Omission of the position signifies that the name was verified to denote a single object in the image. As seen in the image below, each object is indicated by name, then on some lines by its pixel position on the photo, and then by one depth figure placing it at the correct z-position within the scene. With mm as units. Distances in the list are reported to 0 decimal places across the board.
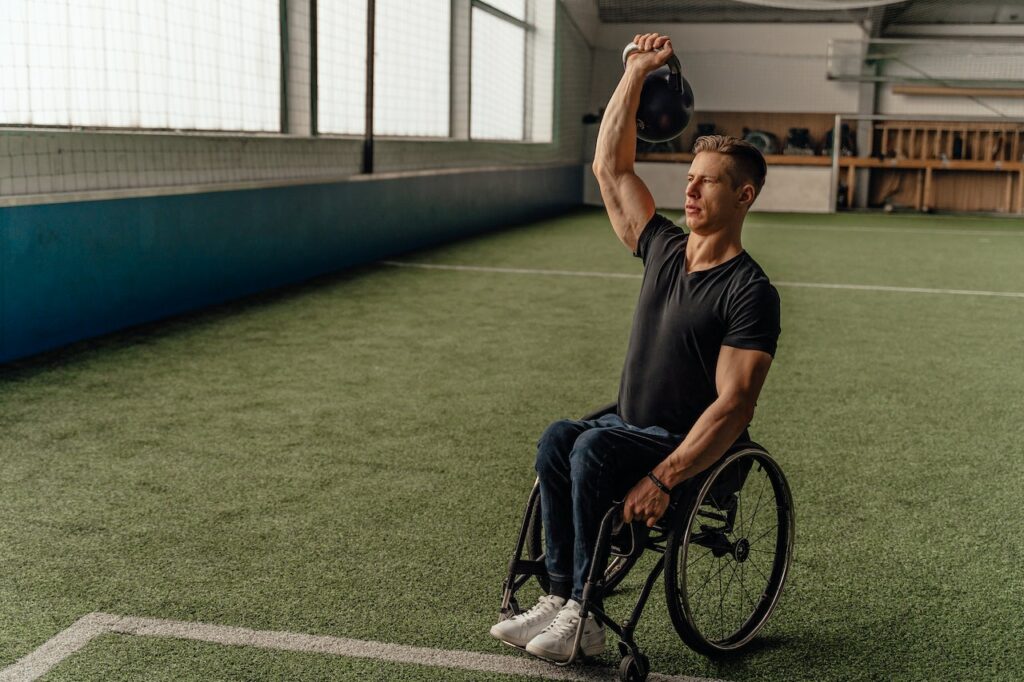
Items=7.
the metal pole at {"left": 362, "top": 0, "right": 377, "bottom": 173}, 8781
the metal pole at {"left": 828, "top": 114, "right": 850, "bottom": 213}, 17984
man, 2162
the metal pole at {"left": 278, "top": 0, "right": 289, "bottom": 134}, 8266
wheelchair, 2180
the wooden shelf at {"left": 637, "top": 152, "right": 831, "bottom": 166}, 18375
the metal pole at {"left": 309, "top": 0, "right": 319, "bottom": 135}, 8484
